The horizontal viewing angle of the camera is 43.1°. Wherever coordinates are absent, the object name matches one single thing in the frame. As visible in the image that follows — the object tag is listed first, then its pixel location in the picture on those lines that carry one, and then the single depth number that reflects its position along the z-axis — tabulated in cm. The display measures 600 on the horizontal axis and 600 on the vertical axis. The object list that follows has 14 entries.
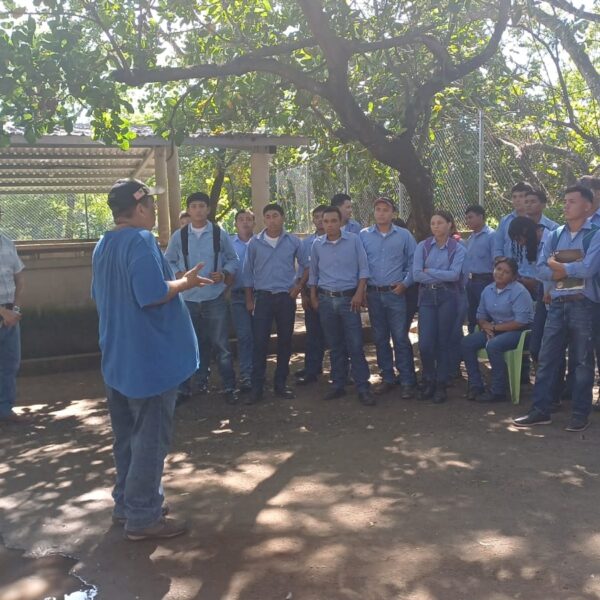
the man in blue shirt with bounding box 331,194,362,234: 800
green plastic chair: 677
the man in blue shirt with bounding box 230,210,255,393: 766
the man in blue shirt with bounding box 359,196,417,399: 717
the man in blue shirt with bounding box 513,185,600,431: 571
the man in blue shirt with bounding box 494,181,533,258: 730
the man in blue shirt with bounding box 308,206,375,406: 696
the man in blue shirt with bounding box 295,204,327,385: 784
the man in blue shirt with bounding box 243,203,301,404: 721
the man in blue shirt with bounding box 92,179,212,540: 392
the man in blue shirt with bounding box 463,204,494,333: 757
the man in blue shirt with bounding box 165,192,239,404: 703
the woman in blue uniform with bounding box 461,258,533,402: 679
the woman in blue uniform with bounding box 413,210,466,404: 687
